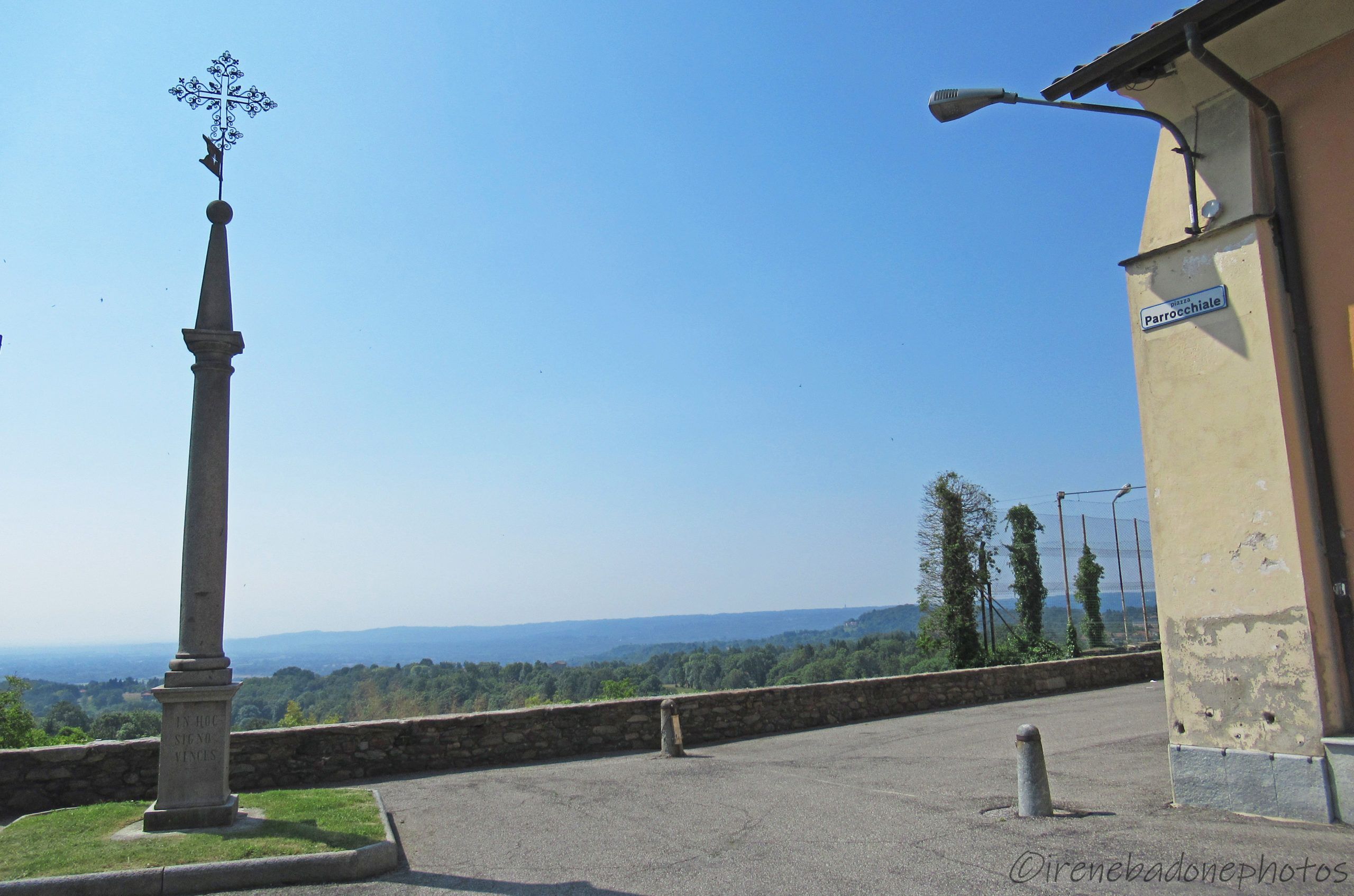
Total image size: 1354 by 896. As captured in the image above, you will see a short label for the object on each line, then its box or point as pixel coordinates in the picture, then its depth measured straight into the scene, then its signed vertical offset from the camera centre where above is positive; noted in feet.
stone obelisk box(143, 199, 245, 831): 23.59 -0.10
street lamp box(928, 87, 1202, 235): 24.62 +13.62
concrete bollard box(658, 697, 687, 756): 40.55 -6.50
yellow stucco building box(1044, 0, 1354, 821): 21.04 +4.09
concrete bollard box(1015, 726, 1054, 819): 22.25 -5.10
